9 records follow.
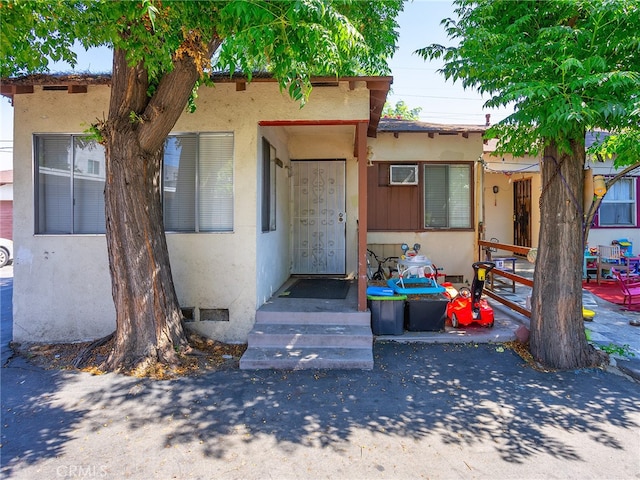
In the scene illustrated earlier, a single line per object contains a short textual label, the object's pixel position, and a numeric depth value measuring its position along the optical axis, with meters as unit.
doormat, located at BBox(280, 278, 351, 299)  6.28
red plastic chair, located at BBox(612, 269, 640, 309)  6.78
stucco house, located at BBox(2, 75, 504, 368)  5.32
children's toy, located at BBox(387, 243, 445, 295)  5.62
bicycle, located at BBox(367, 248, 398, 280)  7.37
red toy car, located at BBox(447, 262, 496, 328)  5.59
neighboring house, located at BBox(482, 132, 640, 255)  10.45
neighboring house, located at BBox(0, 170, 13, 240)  17.12
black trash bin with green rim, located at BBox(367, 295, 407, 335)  5.41
